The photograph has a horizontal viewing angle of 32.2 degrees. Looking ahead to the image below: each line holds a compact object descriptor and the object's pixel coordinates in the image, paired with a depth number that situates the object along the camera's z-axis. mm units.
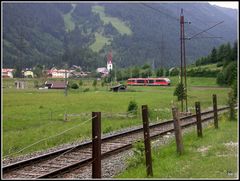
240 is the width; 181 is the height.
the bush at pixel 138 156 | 10547
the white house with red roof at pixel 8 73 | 104450
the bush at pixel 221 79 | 71250
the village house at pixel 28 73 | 122606
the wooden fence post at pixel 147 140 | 9172
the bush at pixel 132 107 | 31812
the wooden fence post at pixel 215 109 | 18364
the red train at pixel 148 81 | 92438
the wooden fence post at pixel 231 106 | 22109
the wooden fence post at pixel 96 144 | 8273
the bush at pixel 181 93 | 32519
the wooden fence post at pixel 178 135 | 11555
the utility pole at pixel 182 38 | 30470
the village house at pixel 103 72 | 122888
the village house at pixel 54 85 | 101994
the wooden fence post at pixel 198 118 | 15748
